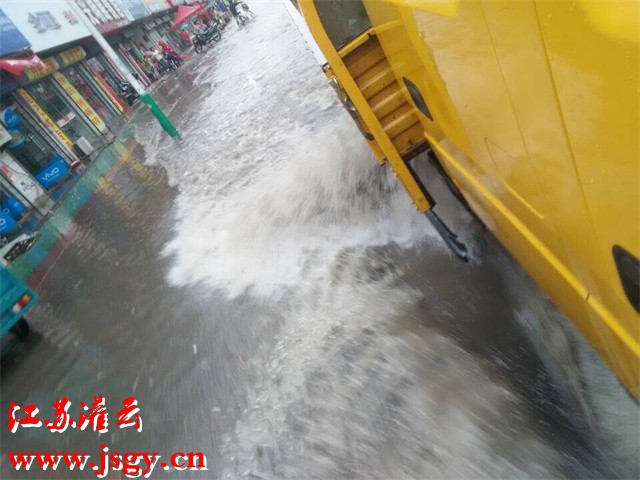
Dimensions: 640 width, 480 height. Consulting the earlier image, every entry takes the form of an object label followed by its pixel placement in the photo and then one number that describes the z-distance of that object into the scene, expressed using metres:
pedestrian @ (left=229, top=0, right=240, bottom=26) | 29.56
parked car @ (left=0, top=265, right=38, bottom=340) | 5.60
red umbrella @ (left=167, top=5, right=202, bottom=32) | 29.02
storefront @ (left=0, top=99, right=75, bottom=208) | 14.54
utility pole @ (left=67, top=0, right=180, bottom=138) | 12.52
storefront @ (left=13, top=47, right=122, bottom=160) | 17.31
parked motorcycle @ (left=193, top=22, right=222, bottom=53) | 29.58
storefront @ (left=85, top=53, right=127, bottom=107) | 23.16
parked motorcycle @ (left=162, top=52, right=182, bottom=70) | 29.22
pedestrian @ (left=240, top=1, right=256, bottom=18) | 30.80
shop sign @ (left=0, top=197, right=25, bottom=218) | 13.53
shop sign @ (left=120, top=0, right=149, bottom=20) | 29.94
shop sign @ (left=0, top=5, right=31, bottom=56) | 16.12
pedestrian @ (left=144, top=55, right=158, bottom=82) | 28.86
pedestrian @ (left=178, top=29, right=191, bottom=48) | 38.00
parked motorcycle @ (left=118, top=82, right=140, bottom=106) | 23.78
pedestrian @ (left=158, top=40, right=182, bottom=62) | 29.42
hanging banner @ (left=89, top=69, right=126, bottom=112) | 22.92
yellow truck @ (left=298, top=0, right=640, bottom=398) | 0.91
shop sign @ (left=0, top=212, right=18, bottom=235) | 13.00
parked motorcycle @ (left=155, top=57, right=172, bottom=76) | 29.16
